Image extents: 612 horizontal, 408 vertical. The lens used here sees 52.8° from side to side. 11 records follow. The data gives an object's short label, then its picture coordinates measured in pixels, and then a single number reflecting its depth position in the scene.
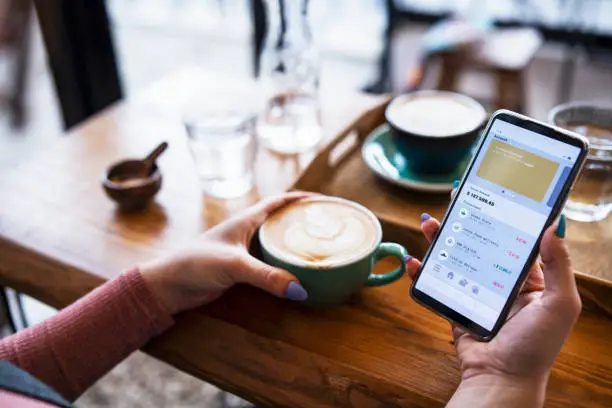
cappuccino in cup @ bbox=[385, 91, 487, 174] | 0.86
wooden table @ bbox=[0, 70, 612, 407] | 0.67
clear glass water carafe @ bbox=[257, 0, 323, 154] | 1.10
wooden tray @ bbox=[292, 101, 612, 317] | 0.75
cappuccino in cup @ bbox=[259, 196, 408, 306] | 0.70
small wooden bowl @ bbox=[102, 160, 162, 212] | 0.94
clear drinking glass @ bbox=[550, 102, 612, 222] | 0.81
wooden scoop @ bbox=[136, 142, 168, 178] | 0.97
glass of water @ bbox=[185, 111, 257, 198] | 0.98
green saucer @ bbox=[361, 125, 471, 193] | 0.88
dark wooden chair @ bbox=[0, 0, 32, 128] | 2.31
